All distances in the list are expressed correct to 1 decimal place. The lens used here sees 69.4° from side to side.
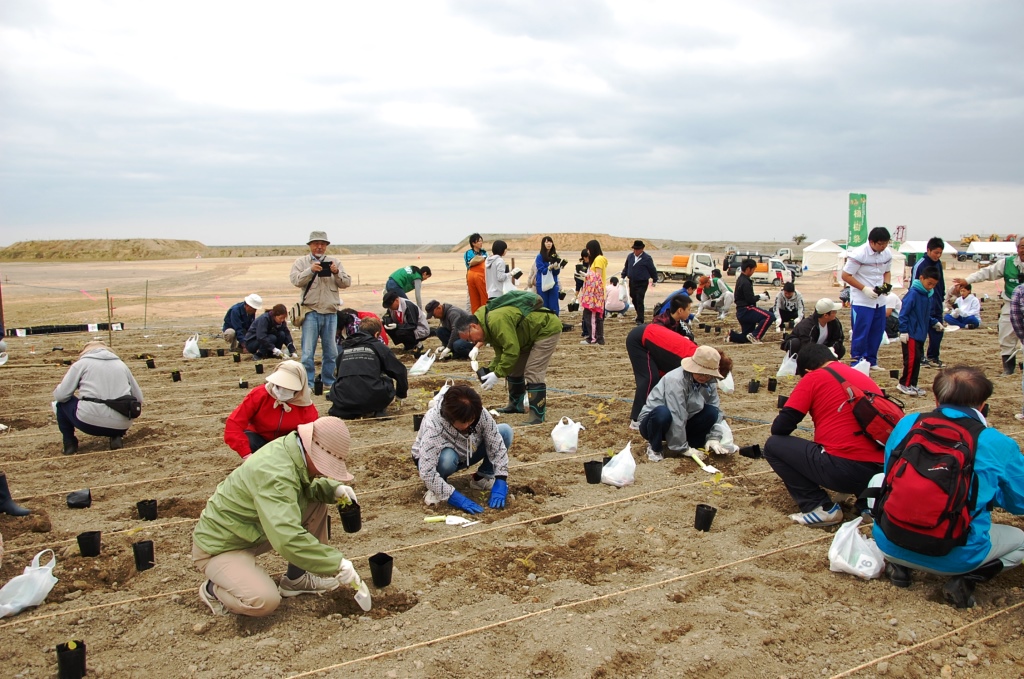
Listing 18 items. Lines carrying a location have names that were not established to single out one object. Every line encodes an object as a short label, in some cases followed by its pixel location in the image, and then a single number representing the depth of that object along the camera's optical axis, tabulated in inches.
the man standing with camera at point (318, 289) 314.5
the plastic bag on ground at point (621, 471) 201.2
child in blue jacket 300.4
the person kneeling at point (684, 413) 213.2
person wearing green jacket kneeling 125.6
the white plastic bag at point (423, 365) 367.2
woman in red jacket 180.9
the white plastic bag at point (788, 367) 347.9
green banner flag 1272.1
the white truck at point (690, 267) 1174.3
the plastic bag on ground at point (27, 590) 135.8
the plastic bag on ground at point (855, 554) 143.6
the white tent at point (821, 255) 1423.5
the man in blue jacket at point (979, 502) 126.0
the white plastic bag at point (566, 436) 234.1
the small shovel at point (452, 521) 176.9
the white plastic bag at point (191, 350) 438.6
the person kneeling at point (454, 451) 182.7
